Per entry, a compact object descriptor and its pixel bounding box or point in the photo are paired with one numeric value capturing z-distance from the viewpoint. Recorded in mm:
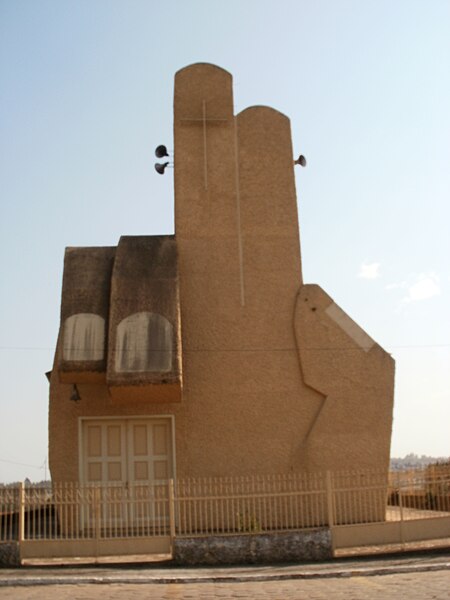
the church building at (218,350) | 15453
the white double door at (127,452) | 15977
